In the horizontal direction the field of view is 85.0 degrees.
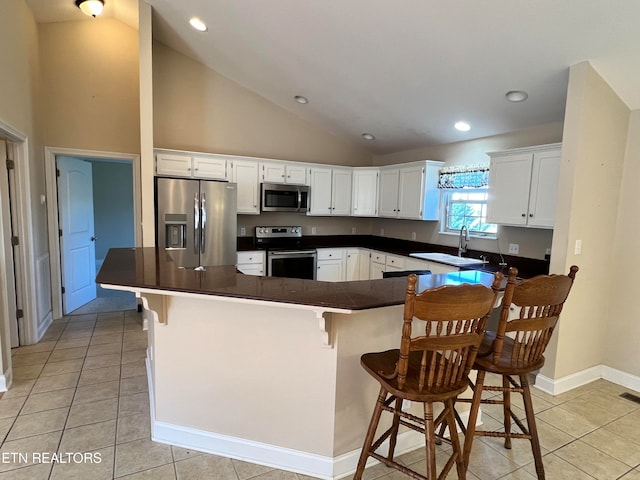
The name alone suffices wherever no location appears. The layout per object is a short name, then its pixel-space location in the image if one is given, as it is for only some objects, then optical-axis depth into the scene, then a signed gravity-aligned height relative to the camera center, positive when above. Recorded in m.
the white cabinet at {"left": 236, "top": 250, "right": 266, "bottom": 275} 4.72 -0.67
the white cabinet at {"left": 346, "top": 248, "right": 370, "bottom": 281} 5.55 -0.75
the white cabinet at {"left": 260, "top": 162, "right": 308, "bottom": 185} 4.98 +0.60
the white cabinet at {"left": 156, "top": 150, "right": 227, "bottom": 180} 4.35 +0.59
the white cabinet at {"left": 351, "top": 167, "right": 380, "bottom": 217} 5.55 +0.39
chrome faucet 4.29 -0.22
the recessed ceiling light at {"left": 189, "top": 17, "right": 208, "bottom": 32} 3.66 +2.00
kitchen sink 3.99 -0.48
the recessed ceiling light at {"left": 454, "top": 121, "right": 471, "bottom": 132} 4.06 +1.10
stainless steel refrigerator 3.97 -0.11
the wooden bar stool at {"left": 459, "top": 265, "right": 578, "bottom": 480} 1.66 -0.62
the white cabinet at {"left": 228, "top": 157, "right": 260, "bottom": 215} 4.79 +0.42
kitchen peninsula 1.84 -0.86
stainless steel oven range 4.89 -0.57
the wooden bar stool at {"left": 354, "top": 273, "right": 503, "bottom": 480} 1.35 -0.62
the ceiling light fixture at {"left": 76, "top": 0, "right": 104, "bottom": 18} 3.55 +2.08
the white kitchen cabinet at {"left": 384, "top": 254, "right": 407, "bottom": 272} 4.72 -0.63
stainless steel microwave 4.92 +0.23
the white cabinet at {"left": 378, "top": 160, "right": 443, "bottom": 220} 4.78 +0.39
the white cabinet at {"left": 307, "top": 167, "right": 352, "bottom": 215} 5.36 +0.39
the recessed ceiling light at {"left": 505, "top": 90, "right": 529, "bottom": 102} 3.19 +1.17
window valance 4.17 +0.55
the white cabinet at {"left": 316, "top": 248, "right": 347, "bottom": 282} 5.29 -0.75
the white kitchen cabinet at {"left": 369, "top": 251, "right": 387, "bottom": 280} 5.13 -0.72
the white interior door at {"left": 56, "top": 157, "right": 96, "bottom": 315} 4.44 -0.33
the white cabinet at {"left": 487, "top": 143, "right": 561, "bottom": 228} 3.25 +0.36
